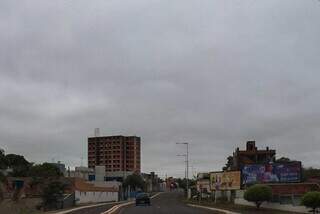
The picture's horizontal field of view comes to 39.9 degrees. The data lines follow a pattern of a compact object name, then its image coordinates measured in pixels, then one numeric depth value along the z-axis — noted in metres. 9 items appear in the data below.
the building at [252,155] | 93.68
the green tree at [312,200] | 32.59
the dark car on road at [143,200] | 56.58
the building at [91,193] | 70.36
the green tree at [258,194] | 44.15
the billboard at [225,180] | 64.71
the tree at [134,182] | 122.18
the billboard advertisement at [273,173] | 53.60
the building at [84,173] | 110.25
